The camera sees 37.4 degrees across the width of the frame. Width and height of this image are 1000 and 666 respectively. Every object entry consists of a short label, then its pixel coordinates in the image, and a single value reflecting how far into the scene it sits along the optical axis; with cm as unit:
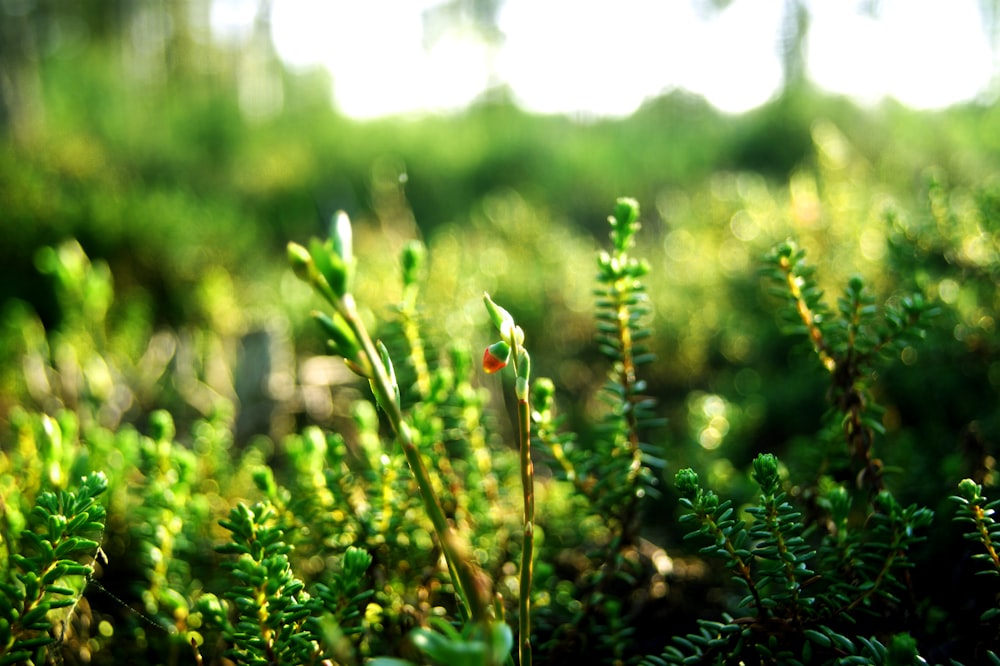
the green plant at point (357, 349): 22
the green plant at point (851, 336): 28
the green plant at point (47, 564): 24
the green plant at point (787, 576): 25
